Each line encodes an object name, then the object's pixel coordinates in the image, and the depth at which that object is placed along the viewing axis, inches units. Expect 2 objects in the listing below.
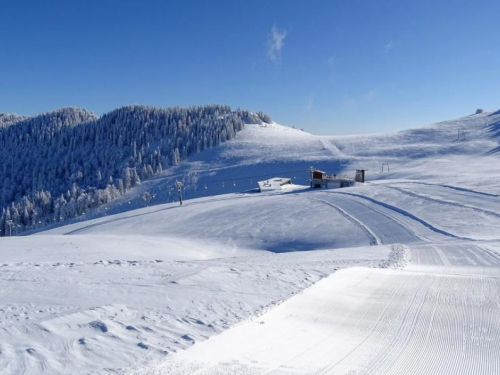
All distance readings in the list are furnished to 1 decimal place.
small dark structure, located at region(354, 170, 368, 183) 2410.2
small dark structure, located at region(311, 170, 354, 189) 2274.9
